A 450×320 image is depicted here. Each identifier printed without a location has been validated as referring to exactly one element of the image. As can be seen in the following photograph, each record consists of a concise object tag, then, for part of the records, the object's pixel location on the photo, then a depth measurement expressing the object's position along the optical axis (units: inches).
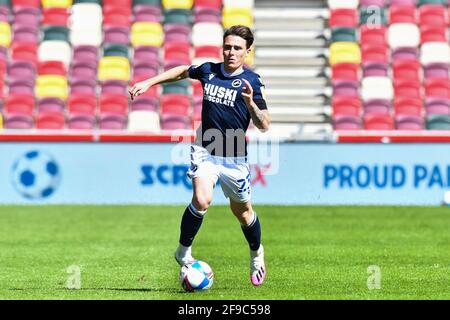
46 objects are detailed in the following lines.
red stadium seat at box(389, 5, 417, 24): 1024.9
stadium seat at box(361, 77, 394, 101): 976.9
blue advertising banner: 831.1
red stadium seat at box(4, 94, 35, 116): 954.7
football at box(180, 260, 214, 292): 418.6
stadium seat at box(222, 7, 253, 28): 1019.3
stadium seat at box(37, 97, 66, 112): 959.6
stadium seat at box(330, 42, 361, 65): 1000.9
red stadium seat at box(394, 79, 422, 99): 976.3
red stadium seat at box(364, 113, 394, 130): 948.6
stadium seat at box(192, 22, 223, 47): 1009.5
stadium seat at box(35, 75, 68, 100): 975.6
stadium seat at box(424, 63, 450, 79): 986.1
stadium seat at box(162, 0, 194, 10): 1032.2
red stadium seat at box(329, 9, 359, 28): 1023.0
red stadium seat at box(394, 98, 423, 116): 958.4
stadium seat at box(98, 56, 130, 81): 992.2
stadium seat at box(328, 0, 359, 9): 1032.8
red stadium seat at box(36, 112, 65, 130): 943.7
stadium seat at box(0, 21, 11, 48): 1006.4
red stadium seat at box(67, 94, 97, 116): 959.0
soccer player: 420.2
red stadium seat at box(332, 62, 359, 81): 989.2
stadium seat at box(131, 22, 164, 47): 1017.5
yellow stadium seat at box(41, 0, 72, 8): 1026.1
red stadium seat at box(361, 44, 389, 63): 1001.5
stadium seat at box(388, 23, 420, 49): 1015.6
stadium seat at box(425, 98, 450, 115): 952.9
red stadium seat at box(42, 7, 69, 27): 1019.9
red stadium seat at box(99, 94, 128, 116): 957.2
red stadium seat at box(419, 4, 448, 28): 1021.2
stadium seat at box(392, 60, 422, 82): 989.2
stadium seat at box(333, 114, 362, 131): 949.2
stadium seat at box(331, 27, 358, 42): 1017.5
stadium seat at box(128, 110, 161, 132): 936.3
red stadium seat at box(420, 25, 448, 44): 1011.9
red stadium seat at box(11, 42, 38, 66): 1000.2
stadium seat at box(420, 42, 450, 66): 998.4
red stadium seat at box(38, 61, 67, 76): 991.0
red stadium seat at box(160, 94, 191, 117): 956.6
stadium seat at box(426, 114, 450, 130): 936.9
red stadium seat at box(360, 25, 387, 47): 1011.9
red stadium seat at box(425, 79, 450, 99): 970.7
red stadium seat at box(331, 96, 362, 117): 959.0
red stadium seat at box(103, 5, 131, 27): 1024.9
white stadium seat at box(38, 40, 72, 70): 1002.1
